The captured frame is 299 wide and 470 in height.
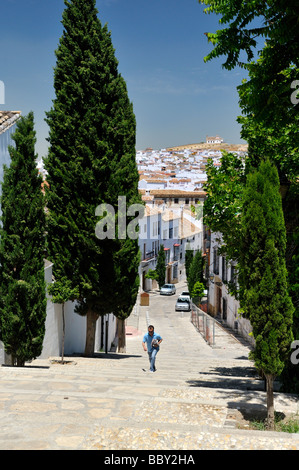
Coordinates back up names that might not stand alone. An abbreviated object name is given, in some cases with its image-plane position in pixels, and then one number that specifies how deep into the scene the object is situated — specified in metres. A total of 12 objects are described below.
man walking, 12.19
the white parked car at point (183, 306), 41.97
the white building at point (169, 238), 56.28
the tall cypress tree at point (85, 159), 14.81
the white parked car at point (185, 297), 44.34
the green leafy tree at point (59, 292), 13.70
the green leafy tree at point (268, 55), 6.76
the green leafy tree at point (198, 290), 41.59
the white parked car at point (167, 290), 54.50
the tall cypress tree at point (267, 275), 6.63
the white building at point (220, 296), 30.50
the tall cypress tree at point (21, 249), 11.66
